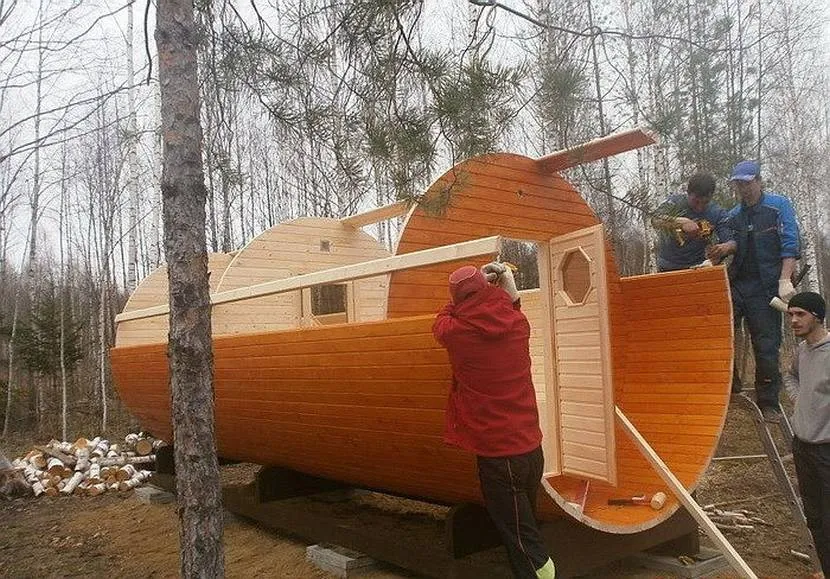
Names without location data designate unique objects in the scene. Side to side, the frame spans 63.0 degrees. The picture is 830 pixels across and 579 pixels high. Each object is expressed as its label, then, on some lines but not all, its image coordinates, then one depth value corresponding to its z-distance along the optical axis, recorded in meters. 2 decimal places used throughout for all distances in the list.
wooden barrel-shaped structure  4.12
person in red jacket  3.50
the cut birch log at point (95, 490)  9.05
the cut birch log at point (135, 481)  9.22
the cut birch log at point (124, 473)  9.47
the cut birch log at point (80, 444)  10.58
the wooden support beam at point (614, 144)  4.44
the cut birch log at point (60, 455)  10.05
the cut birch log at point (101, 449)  10.41
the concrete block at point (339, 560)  5.05
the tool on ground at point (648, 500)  4.66
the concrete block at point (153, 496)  8.05
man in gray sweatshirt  3.96
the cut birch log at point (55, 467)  9.59
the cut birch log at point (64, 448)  10.56
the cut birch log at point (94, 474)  9.38
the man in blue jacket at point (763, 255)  4.81
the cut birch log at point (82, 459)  9.95
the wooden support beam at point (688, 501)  3.90
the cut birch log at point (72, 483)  9.16
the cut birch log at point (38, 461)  9.90
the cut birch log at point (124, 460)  10.13
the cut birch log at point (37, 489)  9.09
